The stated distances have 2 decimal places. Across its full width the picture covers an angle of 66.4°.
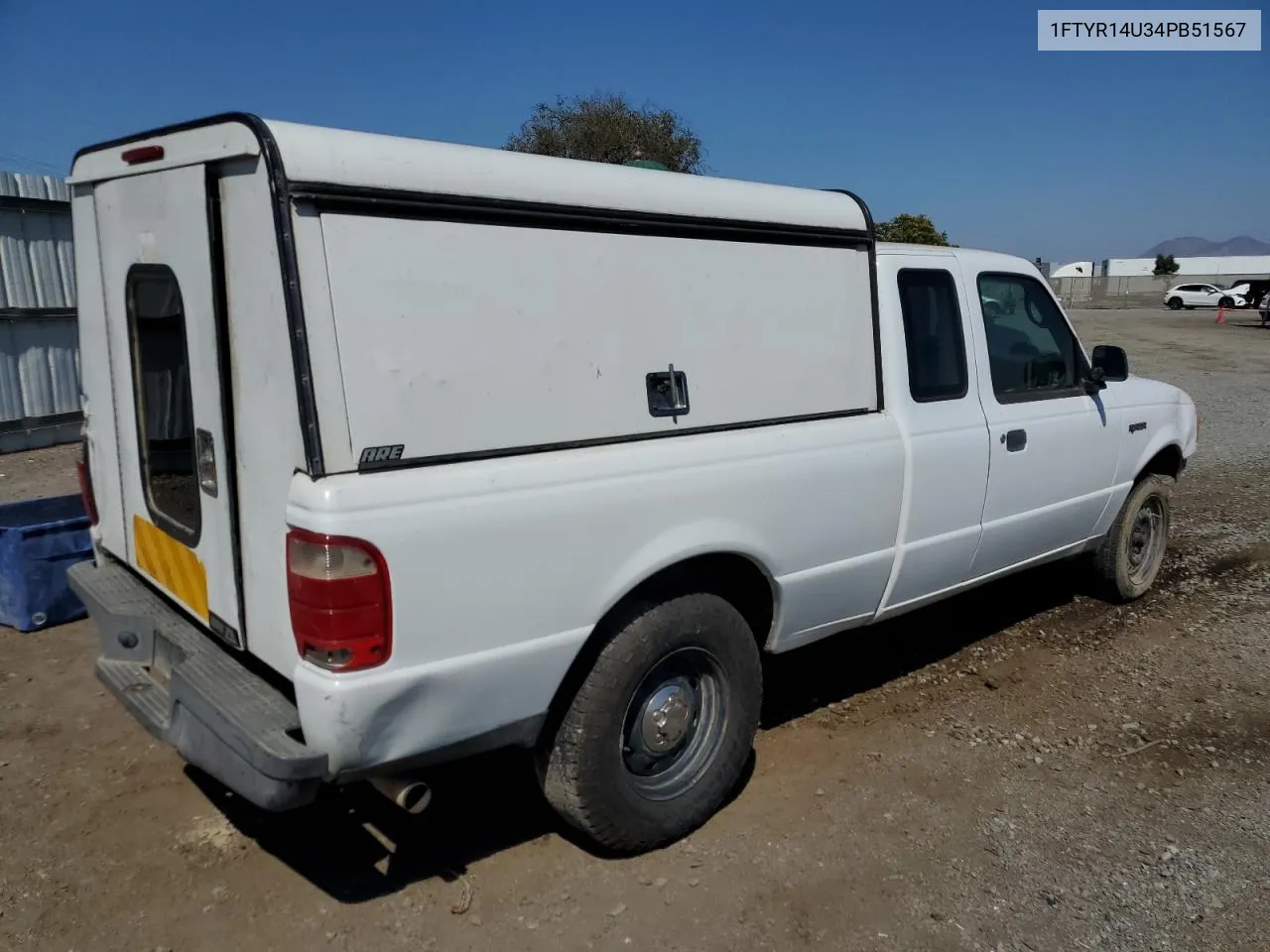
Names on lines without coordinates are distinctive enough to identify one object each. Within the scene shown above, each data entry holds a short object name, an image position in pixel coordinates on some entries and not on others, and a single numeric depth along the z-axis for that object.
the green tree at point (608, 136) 19.09
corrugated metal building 9.02
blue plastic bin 5.02
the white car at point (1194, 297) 46.22
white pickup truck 2.50
